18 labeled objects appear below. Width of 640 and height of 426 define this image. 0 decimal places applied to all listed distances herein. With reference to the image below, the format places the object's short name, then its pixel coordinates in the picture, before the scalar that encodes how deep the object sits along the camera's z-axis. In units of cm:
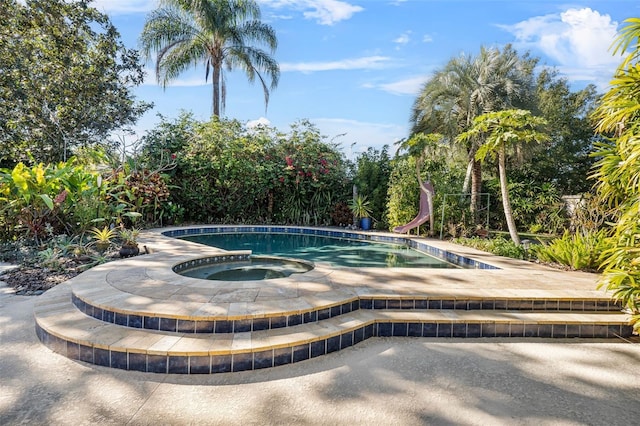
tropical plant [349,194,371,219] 1157
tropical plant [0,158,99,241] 646
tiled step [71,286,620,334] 311
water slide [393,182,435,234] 959
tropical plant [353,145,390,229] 1177
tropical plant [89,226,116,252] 632
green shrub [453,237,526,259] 675
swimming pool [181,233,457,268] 701
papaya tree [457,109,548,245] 648
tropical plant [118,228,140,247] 627
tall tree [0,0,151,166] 1084
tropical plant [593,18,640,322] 327
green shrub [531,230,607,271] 550
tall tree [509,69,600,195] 1427
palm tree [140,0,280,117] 1461
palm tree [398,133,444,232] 902
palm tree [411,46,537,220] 1195
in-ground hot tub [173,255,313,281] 554
